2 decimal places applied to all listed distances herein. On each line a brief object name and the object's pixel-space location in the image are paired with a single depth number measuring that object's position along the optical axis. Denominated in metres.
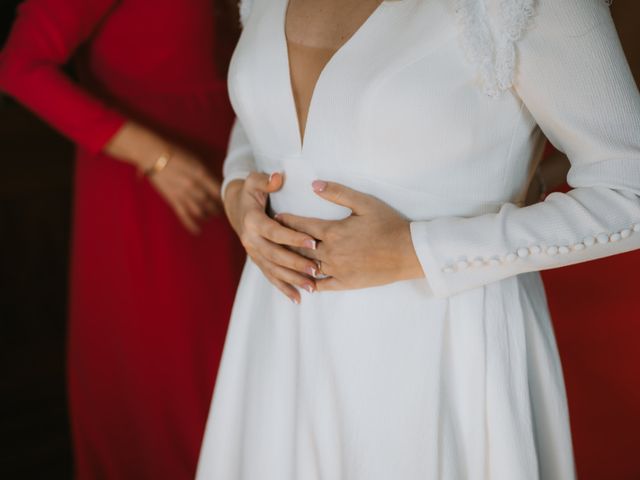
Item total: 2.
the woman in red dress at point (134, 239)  1.38
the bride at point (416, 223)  0.72
